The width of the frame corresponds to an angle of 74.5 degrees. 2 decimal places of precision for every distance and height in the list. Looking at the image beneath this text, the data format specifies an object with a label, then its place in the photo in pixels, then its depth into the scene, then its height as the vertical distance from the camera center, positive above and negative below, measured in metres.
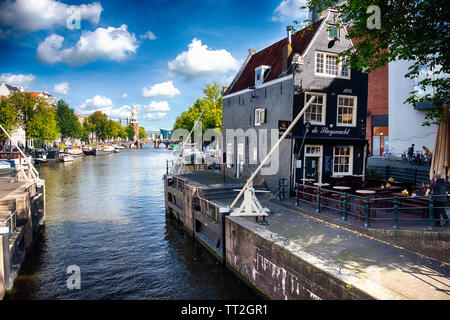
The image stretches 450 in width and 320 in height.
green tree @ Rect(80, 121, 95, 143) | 104.89 +6.94
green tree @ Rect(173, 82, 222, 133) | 44.47 +6.38
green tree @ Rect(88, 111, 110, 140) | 114.25 +9.71
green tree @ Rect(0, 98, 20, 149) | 50.12 +5.44
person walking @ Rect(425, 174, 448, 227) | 9.72 -1.47
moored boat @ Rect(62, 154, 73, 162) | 61.09 -2.10
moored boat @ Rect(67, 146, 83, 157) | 74.00 -0.79
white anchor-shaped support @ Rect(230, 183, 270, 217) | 12.22 -2.53
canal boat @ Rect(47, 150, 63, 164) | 58.85 -1.70
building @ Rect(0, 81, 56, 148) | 72.15 +4.01
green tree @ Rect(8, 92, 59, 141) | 54.47 +6.49
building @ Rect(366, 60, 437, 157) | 29.69 +3.73
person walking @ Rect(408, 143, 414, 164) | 25.63 -0.47
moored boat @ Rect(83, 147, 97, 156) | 82.76 -0.85
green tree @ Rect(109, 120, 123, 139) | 119.17 +8.29
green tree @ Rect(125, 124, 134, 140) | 185.39 +10.80
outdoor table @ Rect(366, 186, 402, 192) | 13.43 -1.85
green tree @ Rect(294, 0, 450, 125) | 9.53 +4.02
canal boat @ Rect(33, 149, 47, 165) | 53.19 -1.55
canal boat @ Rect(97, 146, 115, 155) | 94.86 -0.66
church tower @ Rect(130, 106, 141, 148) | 169.12 +3.62
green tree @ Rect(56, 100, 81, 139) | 80.69 +7.63
